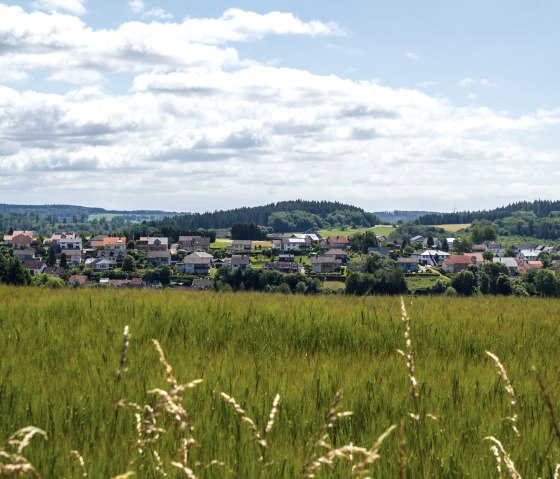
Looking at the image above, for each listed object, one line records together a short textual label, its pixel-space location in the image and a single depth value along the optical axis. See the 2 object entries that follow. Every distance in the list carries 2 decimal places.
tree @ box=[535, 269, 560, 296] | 117.12
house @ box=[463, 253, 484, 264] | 187.82
